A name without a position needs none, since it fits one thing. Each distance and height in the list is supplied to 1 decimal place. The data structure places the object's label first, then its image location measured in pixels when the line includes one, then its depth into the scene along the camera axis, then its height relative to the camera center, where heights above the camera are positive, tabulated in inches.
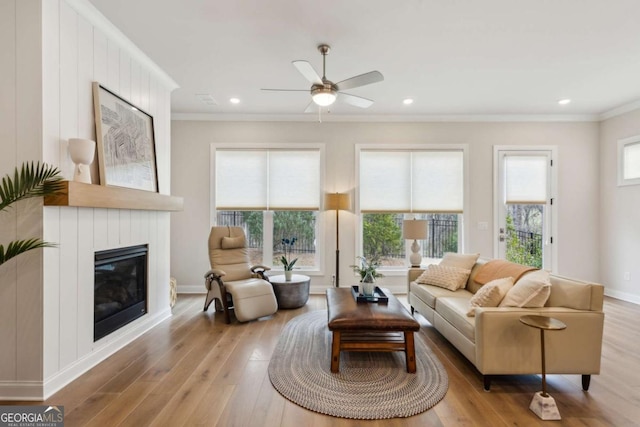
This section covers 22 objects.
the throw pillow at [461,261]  145.6 -23.0
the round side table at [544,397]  76.7 -47.3
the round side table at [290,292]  166.1 -42.4
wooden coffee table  97.7 -36.4
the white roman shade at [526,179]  200.2 +22.3
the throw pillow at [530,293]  92.7 -24.4
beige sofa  88.0 -36.5
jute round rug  81.7 -50.9
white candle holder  92.1 +17.8
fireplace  108.3 -28.8
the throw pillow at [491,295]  99.9 -26.7
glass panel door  199.9 +6.7
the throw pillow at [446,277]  139.5 -29.6
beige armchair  145.3 -34.3
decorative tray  117.5 -32.6
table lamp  169.8 -9.6
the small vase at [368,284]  122.3 -28.2
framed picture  107.3 +28.0
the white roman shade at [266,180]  199.2 +21.9
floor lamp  185.2 +7.4
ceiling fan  101.2 +45.6
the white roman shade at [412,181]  200.1 +21.2
